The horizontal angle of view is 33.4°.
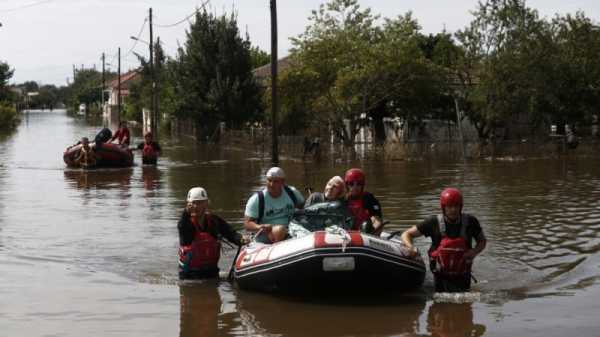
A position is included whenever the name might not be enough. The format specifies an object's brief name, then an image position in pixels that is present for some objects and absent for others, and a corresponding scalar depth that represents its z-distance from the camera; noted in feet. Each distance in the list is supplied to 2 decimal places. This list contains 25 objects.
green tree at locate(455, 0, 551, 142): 124.06
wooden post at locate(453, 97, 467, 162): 121.45
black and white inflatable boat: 34.37
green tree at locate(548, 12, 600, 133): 126.00
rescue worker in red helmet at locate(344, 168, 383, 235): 39.24
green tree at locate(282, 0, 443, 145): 122.72
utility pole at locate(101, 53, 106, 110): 407.19
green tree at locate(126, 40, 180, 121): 176.14
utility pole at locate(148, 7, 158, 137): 183.42
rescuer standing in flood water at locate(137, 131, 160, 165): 109.91
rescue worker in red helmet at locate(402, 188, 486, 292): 34.60
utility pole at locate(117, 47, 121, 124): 266.57
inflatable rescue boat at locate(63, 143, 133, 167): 105.81
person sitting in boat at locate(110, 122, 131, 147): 112.51
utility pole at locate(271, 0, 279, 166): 95.81
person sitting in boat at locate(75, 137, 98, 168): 104.73
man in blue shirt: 39.22
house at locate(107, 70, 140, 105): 408.83
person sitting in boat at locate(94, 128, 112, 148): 106.42
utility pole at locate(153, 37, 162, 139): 250.16
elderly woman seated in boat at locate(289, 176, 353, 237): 38.01
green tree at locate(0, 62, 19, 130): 267.39
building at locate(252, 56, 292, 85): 199.84
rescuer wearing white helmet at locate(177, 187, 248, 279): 37.38
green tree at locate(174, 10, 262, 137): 168.14
